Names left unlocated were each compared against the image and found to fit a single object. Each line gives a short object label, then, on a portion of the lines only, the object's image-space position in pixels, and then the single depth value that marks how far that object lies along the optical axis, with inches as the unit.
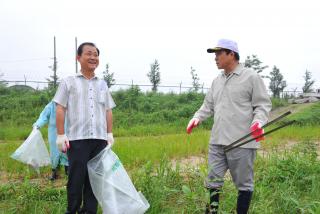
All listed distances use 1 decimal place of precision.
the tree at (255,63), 893.8
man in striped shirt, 112.1
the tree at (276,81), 1240.2
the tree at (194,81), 960.6
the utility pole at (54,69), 835.7
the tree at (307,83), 1332.4
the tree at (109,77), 913.6
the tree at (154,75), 1103.3
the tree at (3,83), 726.0
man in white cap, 112.3
